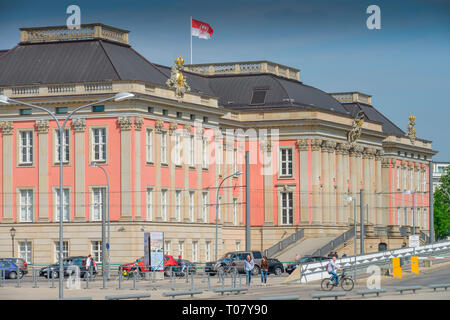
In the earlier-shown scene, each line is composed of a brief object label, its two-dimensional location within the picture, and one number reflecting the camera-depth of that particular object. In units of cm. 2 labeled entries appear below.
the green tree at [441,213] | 15938
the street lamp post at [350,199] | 9983
